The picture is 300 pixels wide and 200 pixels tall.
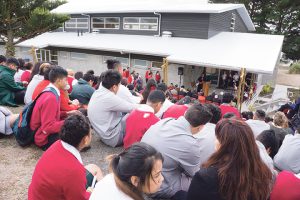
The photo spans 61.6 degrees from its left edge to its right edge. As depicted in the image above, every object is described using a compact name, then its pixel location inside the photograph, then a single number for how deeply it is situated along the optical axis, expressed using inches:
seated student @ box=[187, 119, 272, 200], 71.4
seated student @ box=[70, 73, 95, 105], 211.0
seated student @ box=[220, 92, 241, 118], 192.7
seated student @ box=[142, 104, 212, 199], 99.3
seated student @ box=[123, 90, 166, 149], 133.1
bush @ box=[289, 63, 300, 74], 1067.9
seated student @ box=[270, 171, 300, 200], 83.7
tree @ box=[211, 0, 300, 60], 924.6
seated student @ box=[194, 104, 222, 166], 116.1
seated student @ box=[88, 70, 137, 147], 152.7
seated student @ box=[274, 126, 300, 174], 134.6
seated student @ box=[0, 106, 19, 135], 156.6
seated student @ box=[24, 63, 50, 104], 191.8
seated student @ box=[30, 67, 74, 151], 135.0
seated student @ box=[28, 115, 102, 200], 76.5
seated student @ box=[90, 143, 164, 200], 57.8
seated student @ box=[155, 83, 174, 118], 162.9
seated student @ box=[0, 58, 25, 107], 205.8
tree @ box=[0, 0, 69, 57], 356.5
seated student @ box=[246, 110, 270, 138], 163.4
